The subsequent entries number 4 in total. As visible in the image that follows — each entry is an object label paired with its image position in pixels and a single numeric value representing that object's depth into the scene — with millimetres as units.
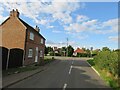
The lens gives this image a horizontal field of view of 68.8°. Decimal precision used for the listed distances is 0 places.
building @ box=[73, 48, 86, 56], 48671
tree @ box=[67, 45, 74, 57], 40143
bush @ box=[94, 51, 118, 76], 7700
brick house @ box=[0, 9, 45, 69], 12718
